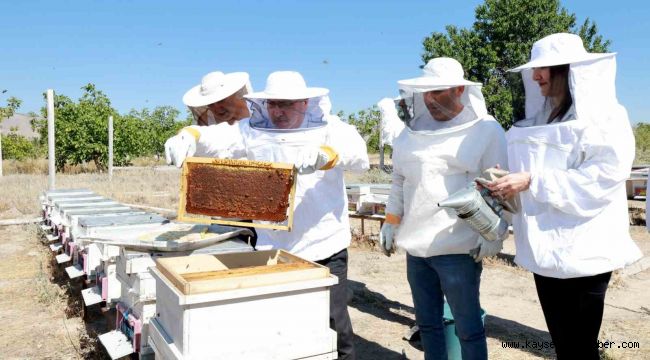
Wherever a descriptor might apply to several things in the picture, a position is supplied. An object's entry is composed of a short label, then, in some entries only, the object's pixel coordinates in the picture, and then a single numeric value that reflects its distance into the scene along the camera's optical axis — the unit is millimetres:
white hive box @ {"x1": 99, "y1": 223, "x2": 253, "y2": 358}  2932
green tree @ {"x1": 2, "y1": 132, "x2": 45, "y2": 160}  29091
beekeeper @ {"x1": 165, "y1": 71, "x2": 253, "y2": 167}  3093
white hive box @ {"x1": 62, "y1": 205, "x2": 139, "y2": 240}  5027
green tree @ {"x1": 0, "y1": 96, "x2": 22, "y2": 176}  23511
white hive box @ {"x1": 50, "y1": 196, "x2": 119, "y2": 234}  5617
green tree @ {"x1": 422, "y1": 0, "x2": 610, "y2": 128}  23438
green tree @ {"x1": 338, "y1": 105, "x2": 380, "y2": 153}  31127
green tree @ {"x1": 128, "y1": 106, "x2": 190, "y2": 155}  32656
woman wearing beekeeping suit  2174
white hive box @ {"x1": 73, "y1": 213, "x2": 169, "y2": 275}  3621
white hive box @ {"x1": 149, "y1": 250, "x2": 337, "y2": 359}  1830
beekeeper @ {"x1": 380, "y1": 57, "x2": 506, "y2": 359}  2627
